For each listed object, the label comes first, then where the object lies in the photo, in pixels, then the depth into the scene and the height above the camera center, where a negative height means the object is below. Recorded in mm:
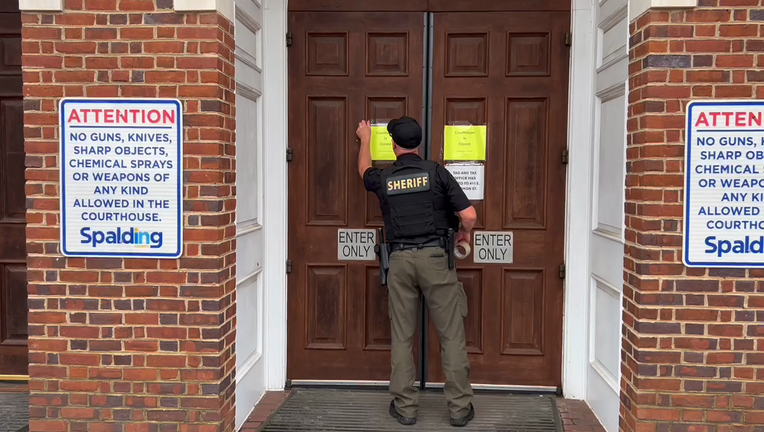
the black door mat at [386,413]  3996 -1512
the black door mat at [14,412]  3895 -1495
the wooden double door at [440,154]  4441 +267
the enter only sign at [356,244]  4562 -400
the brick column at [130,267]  3363 -439
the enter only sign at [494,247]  4500 -407
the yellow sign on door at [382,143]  4480 +341
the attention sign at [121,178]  3377 +55
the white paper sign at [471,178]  4469 +92
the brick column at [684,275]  3215 -438
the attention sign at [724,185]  3221 +42
